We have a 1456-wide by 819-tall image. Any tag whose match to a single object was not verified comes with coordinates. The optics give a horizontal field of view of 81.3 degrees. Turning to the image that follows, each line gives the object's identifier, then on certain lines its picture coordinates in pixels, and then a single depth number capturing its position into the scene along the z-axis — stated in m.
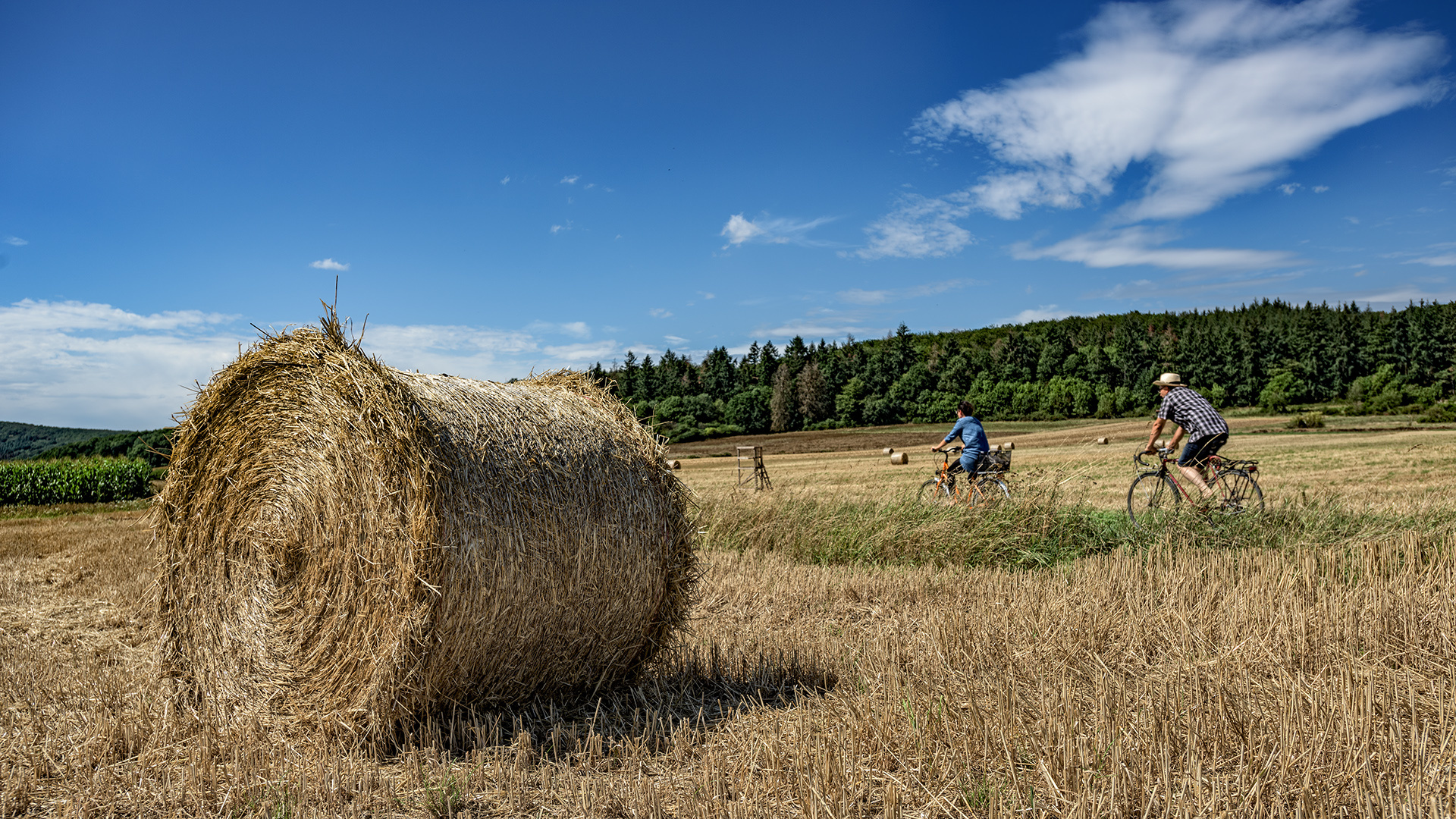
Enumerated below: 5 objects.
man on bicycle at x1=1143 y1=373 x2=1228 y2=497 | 10.38
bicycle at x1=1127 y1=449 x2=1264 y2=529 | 9.71
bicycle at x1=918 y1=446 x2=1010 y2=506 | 11.10
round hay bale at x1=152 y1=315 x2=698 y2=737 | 4.38
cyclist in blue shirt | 12.51
